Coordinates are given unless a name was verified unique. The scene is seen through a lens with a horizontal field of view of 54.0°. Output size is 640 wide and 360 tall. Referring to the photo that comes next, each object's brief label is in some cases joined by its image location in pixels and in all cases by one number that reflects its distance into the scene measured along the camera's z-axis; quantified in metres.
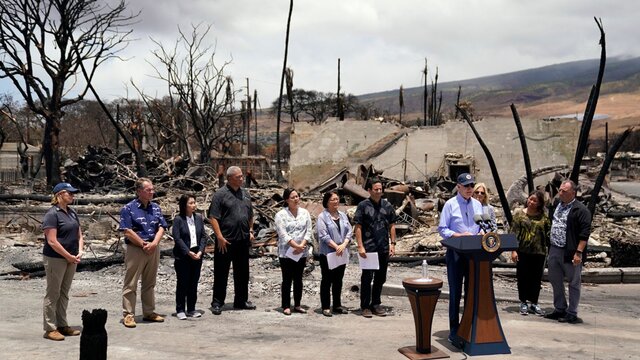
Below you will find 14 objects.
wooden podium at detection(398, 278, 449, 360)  6.09
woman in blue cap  6.46
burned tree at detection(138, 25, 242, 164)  36.00
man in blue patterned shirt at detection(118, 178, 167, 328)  7.13
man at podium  6.71
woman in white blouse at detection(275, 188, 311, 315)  7.90
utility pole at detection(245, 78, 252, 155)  47.08
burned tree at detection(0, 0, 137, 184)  27.72
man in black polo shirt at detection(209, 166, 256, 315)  7.96
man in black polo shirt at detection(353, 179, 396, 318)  7.81
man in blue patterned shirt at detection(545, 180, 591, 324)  7.62
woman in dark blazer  7.63
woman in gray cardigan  7.89
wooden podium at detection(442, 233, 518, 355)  6.14
